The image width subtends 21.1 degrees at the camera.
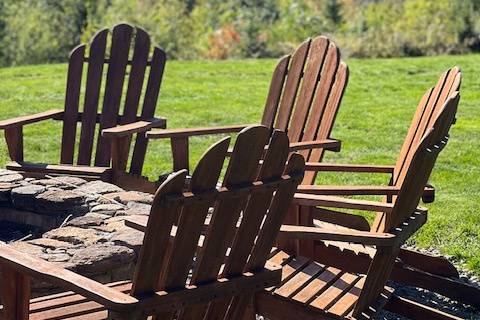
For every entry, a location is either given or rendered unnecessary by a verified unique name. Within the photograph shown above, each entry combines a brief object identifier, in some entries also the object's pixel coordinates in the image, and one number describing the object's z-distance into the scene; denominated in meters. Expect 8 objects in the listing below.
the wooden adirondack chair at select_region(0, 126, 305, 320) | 3.81
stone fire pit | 5.35
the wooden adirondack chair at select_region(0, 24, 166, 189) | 7.87
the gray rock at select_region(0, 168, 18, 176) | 7.17
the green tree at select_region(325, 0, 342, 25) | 24.17
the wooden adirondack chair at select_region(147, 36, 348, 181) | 7.04
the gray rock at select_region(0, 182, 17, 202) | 6.68
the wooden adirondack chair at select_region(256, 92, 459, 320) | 4.88
